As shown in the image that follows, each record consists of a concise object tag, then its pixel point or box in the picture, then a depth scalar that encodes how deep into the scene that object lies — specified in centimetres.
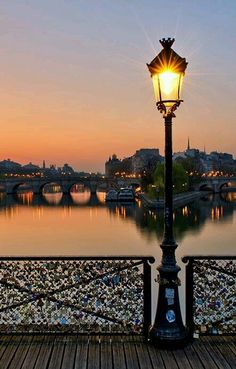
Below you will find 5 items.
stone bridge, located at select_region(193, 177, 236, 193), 13098
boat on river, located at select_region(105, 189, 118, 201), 9894
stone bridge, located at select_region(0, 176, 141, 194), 13362
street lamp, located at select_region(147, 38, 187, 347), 681
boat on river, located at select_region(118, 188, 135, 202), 9512
